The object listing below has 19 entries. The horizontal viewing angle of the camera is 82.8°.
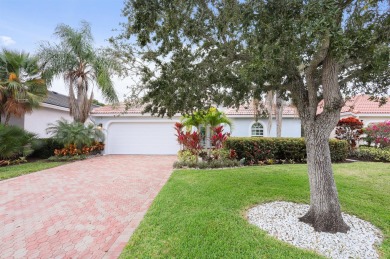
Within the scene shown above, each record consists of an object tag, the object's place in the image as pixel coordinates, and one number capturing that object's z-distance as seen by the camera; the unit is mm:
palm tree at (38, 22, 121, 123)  14492
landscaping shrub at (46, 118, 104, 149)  14156
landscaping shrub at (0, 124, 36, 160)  11516
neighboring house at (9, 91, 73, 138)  15219
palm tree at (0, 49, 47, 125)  12078
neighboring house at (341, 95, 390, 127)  17344
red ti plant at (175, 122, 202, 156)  11188
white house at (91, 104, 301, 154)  18109
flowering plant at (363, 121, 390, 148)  13555
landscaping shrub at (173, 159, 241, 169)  10844
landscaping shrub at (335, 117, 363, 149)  13789
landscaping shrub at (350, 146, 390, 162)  12594
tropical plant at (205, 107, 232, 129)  11602
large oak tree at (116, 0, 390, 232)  3383
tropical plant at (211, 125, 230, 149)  11367
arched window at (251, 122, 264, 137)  18378
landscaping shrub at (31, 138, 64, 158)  14984
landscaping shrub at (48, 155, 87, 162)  13938
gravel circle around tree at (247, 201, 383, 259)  3654
